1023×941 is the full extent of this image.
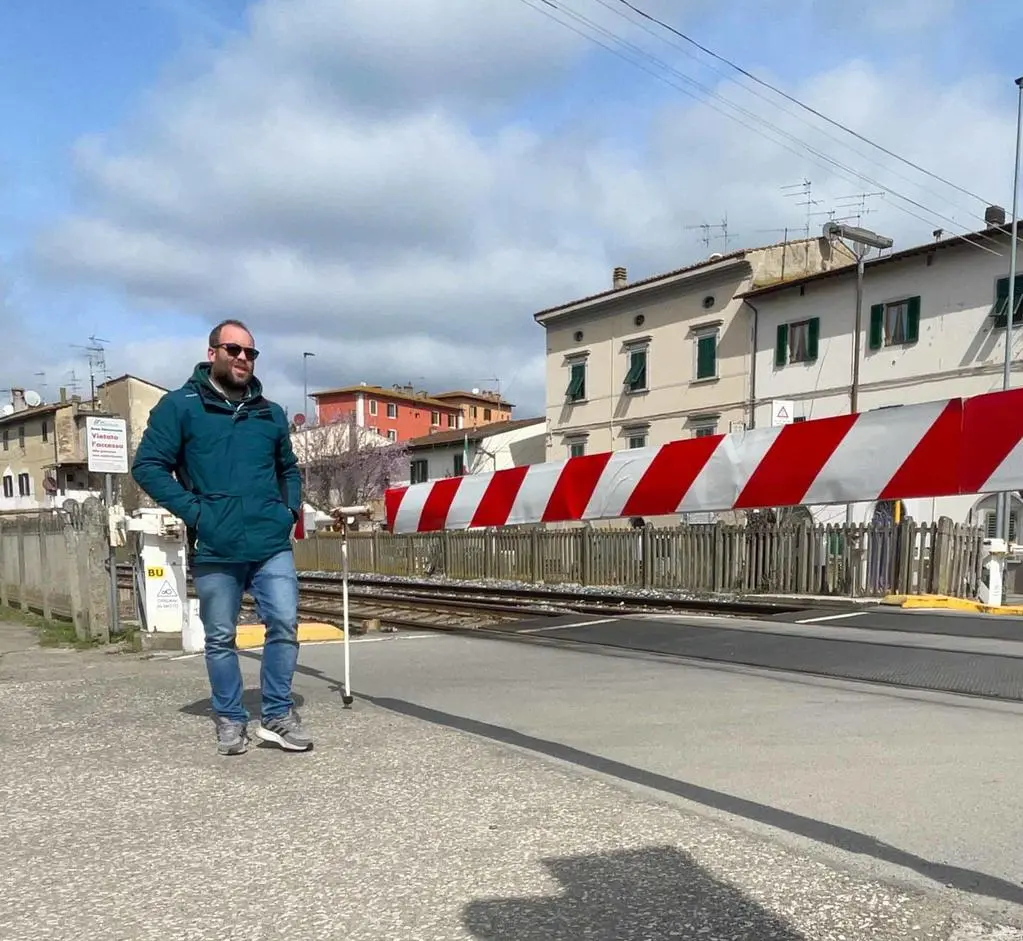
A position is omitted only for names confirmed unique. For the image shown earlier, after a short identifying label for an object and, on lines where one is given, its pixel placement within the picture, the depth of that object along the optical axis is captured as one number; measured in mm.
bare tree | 52688
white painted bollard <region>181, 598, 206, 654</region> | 7402
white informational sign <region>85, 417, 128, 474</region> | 9094
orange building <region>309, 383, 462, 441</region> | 76375
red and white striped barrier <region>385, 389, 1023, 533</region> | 8023
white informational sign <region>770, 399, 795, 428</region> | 14234
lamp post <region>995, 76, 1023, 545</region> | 20016
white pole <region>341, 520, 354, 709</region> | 4824
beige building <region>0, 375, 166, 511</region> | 57906
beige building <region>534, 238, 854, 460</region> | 30234
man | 3797
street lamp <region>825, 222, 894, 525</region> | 20016
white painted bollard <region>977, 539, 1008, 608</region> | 11508
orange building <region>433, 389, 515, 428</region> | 87000
